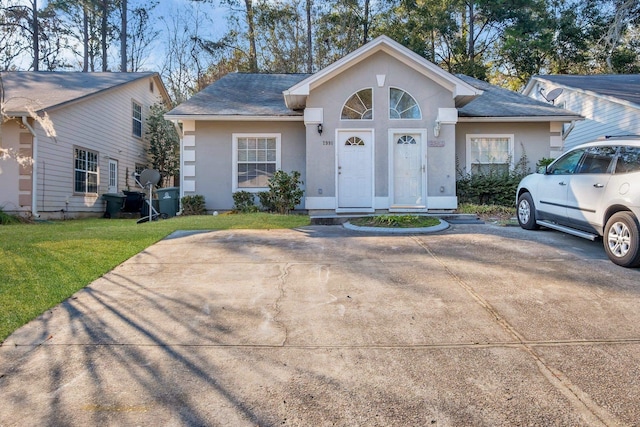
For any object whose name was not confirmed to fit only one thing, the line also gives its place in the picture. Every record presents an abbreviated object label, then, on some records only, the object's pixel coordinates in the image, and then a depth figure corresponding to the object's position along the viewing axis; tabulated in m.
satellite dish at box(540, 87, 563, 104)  13.17
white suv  5.19
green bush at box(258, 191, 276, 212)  11.36
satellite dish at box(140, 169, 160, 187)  11.87
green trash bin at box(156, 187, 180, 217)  12.77
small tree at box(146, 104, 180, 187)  19.06
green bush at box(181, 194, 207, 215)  11.73
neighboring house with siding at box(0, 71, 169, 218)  11.59
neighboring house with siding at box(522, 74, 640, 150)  13.57
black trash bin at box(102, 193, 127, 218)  14.81
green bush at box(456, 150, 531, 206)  11.81
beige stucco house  10.77
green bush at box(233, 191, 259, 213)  11.65
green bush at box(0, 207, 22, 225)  10.43
